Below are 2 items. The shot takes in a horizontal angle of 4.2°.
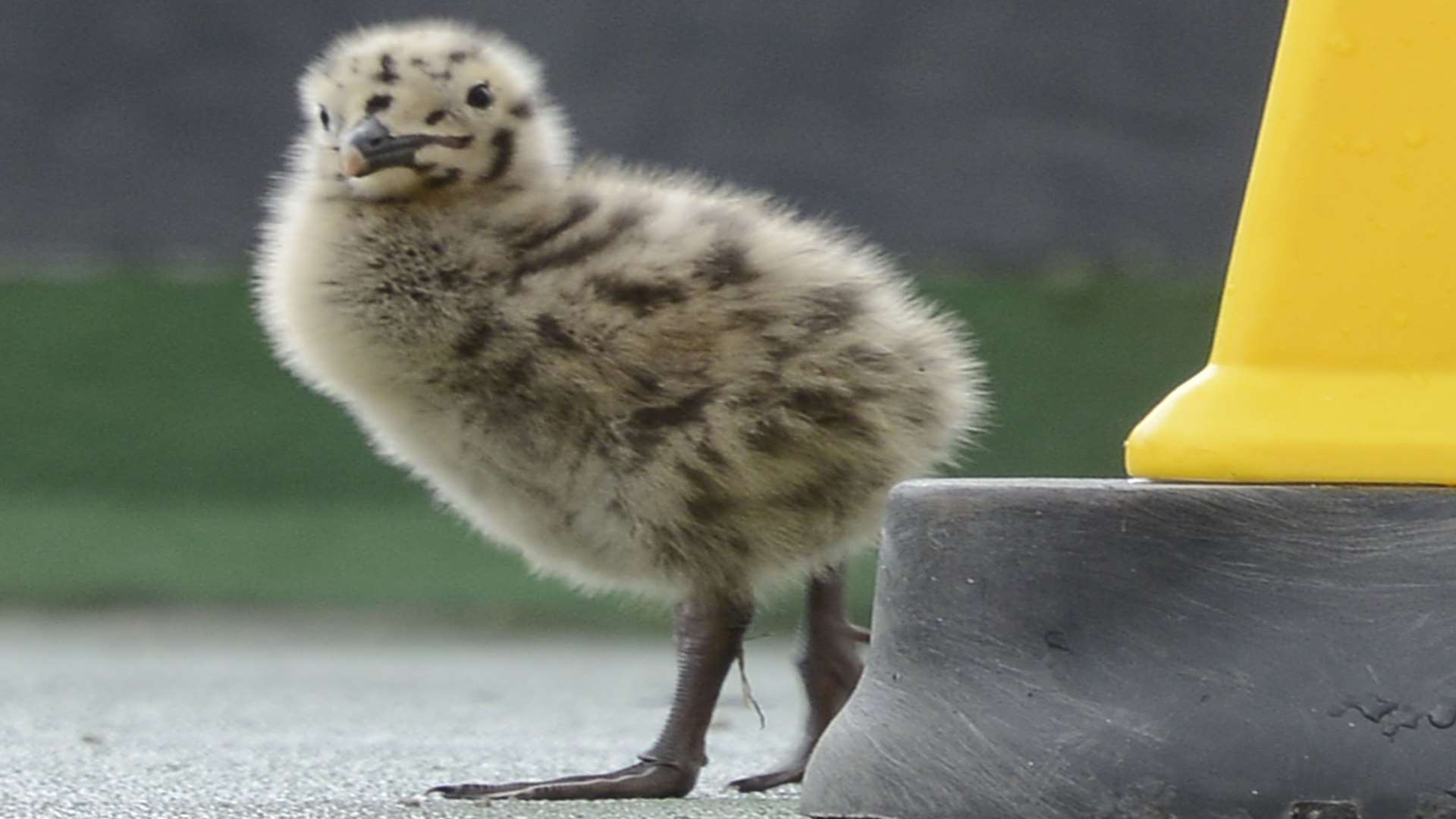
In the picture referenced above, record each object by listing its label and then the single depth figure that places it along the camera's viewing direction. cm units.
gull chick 346
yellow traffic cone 336
